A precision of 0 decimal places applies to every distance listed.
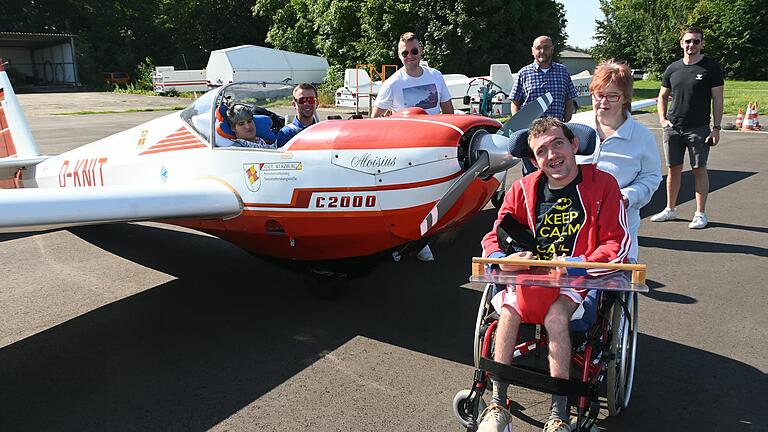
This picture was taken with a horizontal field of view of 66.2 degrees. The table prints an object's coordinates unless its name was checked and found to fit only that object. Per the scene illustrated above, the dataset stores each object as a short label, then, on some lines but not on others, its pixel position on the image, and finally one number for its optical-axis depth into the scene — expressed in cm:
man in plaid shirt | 575
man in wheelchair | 251
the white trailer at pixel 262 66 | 2930
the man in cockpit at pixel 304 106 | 469
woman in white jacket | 320
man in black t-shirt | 585
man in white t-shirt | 523
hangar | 4813
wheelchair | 244
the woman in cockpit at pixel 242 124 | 439
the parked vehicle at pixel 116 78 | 4709
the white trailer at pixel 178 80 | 3488
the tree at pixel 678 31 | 4372
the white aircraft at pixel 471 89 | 1800
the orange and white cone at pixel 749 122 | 1546
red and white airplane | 362
